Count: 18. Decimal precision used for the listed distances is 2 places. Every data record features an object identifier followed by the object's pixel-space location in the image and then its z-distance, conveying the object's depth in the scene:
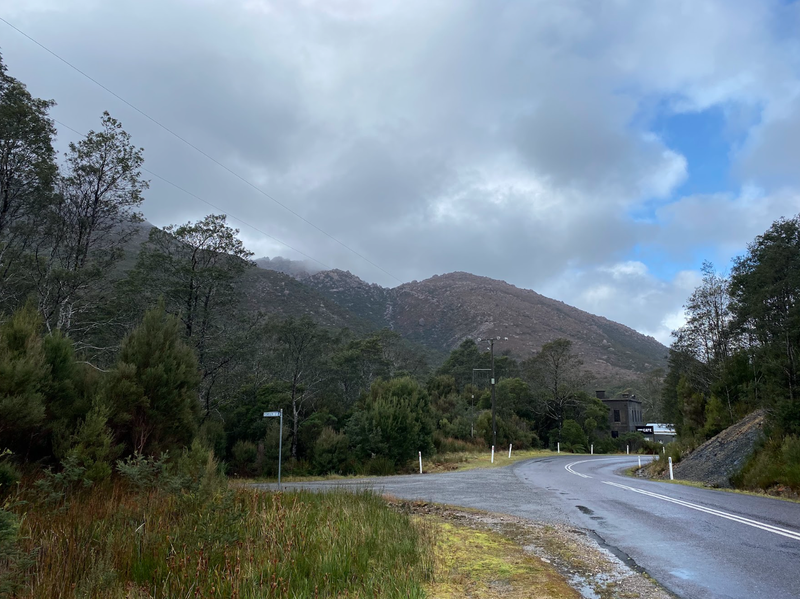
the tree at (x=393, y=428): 34.94
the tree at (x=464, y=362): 84.62
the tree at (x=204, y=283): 30.38
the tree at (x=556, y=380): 67.31
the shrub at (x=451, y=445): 40.59
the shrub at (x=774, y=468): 14.01
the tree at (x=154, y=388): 10.89
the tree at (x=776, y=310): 19.47
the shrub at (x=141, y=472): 6.77
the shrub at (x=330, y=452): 34.84
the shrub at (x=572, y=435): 61.81
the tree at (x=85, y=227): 19.95
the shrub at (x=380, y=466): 32.95
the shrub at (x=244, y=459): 35.50
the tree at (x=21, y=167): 17.81
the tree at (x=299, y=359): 41.25
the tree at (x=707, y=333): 34.04
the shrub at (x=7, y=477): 6.63
